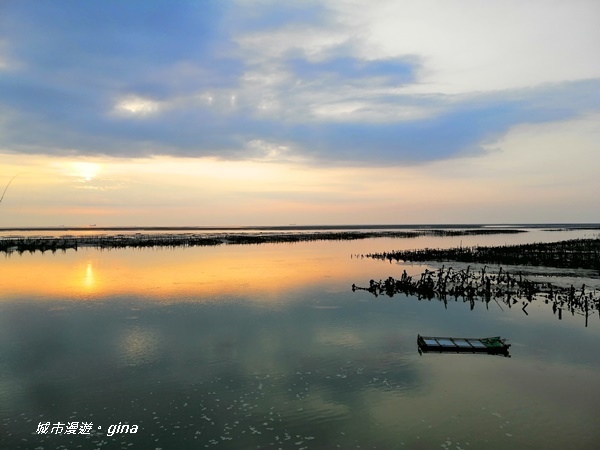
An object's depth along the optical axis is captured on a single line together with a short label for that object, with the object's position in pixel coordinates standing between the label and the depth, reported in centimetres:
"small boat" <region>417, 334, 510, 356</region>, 1752
